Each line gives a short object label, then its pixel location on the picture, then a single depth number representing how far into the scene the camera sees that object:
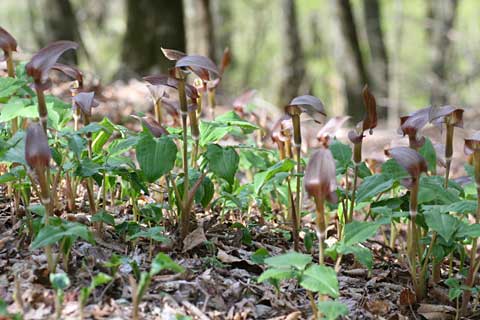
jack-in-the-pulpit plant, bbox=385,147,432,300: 3.62
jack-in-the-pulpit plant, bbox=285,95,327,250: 3.88
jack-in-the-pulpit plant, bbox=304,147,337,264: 3.30
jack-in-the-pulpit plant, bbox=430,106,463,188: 3.90
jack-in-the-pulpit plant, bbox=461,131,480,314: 3.74
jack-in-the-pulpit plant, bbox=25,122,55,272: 3.42
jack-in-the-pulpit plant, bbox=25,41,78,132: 3.54
